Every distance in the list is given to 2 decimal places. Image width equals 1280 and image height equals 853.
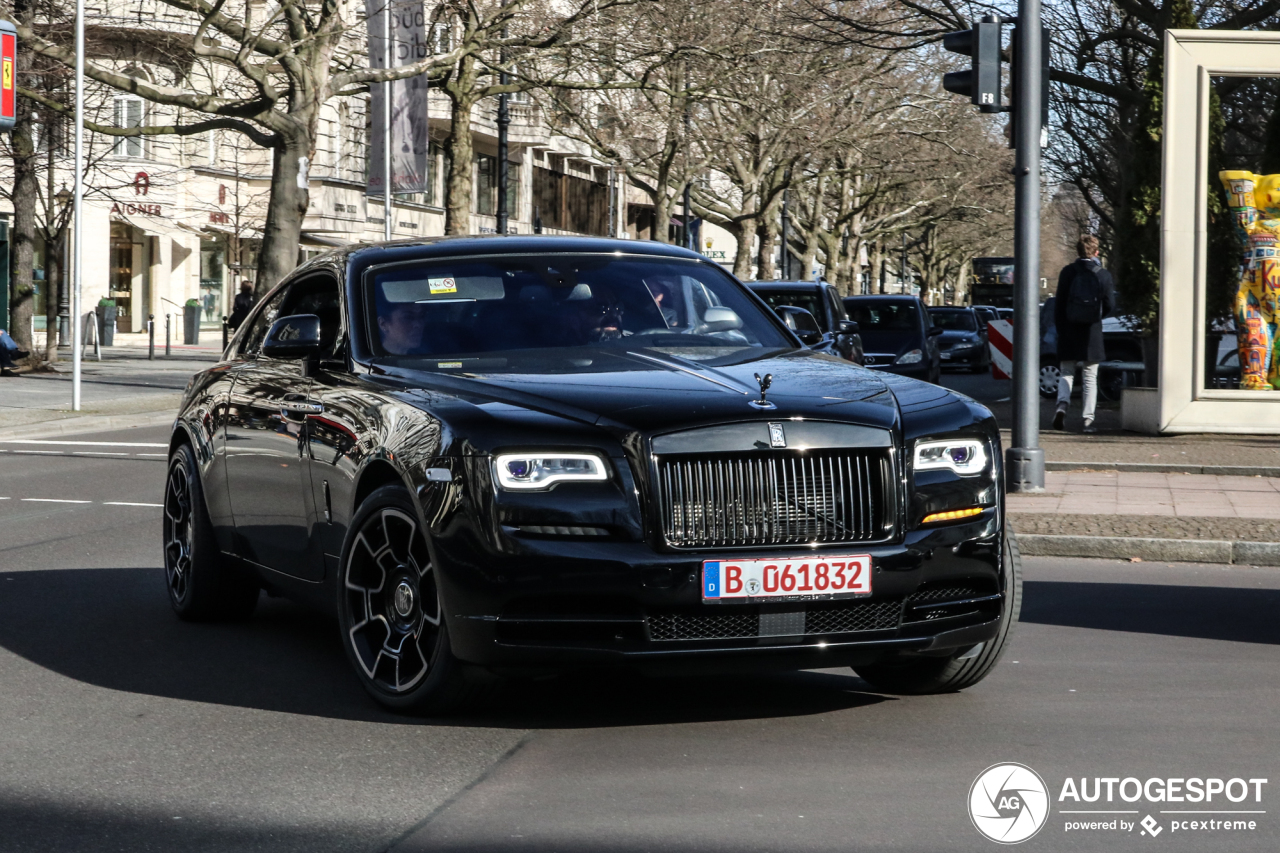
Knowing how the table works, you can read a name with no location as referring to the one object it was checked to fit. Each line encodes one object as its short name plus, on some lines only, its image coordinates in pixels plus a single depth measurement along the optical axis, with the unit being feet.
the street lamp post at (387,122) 94.48
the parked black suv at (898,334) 83.66
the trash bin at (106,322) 141.79
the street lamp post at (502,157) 111.34
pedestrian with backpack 61.87
